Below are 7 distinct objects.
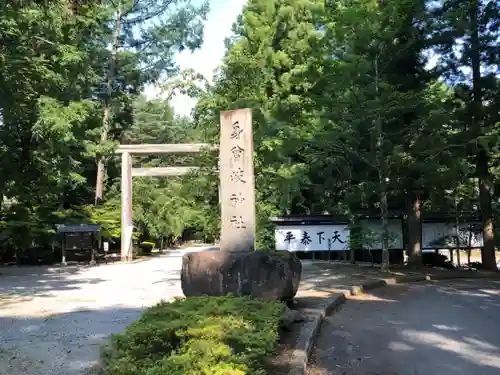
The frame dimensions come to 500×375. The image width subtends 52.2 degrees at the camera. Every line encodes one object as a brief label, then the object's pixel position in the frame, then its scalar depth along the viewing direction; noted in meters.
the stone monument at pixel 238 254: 7.49
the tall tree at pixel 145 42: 26.84
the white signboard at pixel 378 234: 17.52
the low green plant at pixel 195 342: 3.87
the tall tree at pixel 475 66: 16.67
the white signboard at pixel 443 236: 18.31
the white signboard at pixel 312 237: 17.53
